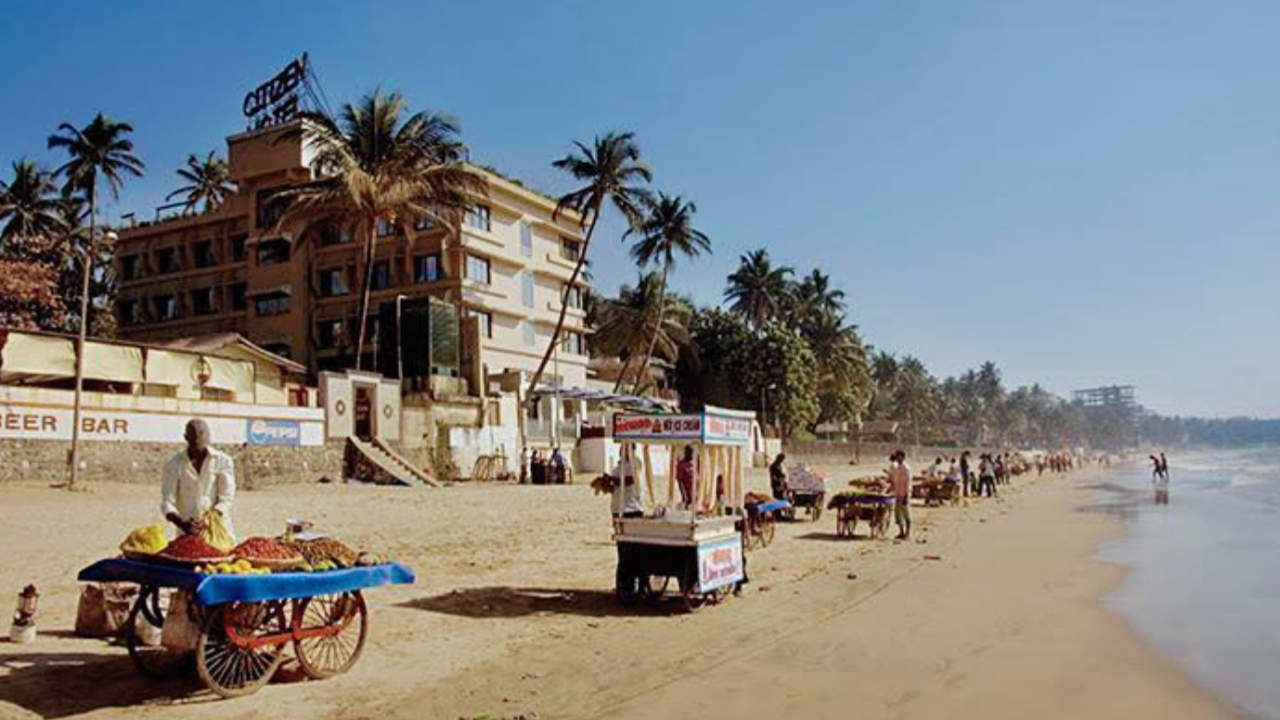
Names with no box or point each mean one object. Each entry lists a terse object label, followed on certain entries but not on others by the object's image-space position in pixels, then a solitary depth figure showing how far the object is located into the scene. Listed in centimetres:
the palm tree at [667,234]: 5516
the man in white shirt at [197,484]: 763
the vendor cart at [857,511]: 2045
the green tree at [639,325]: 5791
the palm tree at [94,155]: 4534
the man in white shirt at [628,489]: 1227
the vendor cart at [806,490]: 2344
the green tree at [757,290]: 7238
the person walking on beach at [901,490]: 1973
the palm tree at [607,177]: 4547
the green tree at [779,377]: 6000
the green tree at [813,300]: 7519
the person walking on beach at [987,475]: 3731
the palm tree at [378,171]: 3494
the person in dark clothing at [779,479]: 2200
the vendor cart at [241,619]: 687
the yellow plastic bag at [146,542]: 721
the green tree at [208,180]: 6053
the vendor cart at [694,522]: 1116
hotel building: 4459
